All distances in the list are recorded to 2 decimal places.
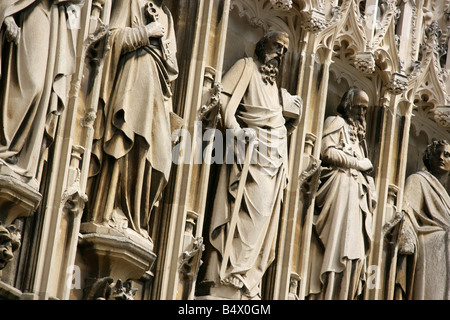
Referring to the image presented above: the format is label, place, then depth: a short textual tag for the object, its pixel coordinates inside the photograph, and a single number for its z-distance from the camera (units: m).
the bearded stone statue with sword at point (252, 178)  19.47
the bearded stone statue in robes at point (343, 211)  20.91
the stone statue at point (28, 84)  17.06
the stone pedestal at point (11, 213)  16.91
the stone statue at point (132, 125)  18.27
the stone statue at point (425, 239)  22.16
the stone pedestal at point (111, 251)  17.98
